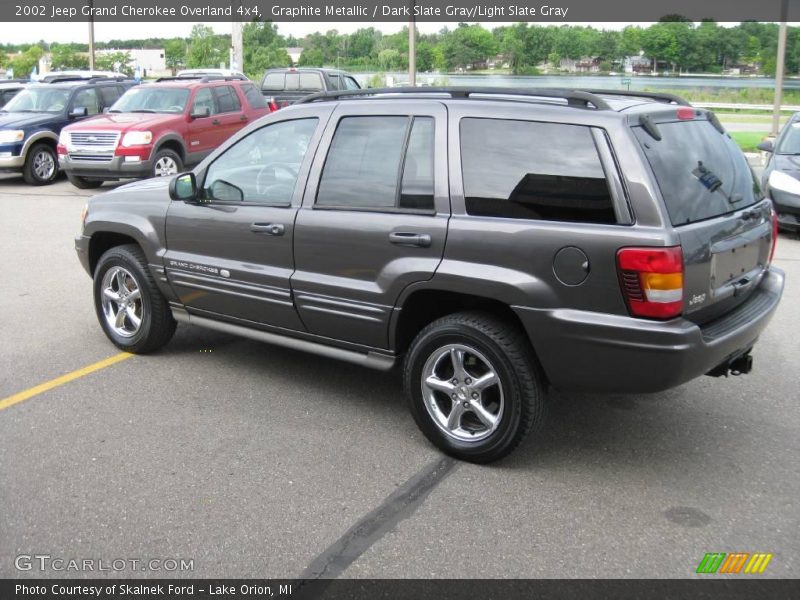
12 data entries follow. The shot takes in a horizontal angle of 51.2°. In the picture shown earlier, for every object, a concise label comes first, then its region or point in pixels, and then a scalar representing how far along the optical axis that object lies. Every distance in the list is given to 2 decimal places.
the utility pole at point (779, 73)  17.08
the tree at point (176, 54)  77.87
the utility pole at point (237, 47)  27.17
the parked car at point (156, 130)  13.97
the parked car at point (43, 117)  15.63
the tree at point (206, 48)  54.47
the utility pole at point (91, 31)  32.31
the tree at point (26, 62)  70.74
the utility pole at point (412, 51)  19.12
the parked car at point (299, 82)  21.74
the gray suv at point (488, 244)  3.72
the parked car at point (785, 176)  10.15
